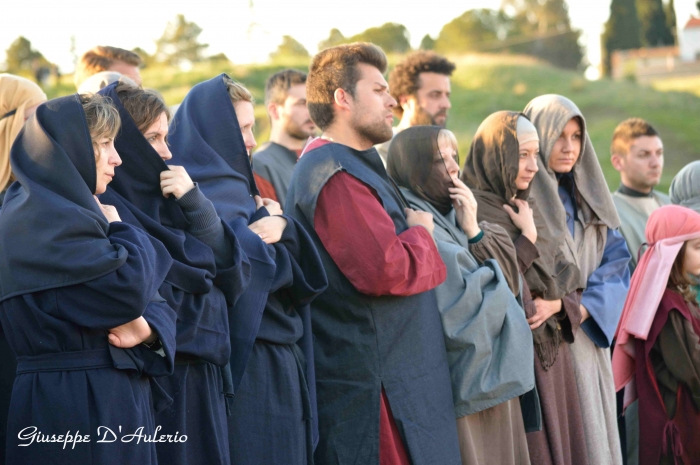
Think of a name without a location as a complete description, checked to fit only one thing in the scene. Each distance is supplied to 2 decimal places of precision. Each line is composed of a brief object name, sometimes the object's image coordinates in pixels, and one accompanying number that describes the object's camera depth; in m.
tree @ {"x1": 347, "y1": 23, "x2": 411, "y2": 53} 54.51
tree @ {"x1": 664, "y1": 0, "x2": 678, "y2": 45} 59.06
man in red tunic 3.85
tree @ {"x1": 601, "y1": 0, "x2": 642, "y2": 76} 56.12
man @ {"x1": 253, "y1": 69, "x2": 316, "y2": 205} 6.00
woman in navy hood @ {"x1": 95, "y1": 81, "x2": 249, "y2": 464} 3.15
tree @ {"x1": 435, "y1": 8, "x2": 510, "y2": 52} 63.75
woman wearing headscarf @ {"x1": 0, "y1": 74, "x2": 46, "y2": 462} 4.25
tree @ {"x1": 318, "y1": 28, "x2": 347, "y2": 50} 40.96
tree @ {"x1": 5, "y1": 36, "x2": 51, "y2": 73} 39.56
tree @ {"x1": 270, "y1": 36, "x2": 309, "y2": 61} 44.50
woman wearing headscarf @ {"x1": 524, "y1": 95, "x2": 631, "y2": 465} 5.10
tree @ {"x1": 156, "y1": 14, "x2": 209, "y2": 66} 51.56
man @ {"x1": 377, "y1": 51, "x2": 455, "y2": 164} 6.56
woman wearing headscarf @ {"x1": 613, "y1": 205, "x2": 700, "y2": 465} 5.27
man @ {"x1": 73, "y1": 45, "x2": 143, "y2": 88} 5.81
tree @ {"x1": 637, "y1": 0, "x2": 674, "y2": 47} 57.88
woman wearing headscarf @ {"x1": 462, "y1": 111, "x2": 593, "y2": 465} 4.74
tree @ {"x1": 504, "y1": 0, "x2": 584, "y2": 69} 59.03
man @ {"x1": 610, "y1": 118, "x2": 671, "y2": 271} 6.93
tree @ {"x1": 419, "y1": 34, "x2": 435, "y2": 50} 59.69
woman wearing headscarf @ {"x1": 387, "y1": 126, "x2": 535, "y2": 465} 4.12
